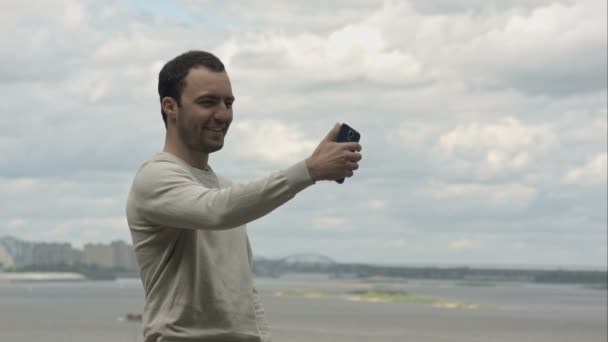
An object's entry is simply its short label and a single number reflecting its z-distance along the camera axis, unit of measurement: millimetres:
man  4055
